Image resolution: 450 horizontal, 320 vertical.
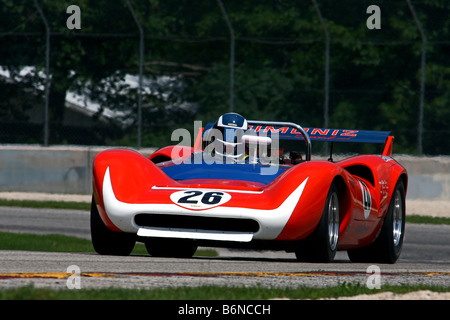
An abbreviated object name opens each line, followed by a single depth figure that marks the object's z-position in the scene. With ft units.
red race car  48.42
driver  58.70
